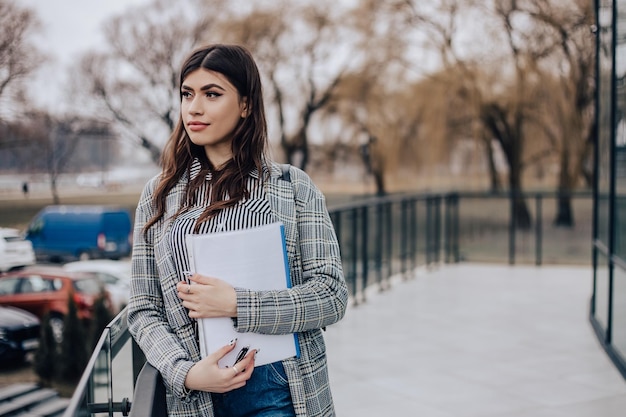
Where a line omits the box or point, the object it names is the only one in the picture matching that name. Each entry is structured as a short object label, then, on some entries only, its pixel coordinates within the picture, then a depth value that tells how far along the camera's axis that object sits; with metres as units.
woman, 1.36
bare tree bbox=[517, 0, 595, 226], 15.73
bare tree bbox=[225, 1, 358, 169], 25.33
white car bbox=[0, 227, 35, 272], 24.47
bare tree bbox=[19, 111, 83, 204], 25.08
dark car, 19.66
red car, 20.42
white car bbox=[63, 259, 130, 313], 24.23
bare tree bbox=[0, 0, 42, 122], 23.98
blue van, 29.03
